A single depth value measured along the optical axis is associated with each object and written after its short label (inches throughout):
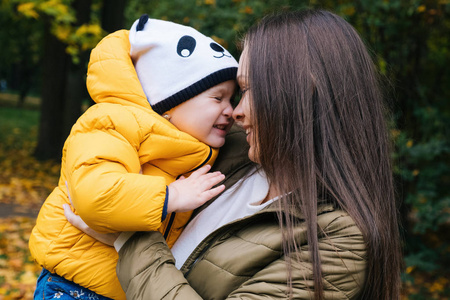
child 68.6
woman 62.7
